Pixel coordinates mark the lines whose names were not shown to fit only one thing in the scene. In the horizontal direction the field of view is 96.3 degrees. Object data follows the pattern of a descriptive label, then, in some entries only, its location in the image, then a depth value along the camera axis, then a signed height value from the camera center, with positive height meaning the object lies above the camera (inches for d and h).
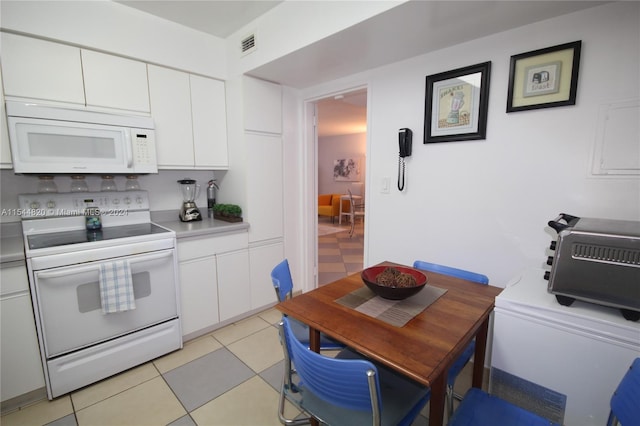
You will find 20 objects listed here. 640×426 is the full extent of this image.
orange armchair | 285.3 -29.9
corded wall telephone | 82.4 +10.4
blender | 101.3 -8.4
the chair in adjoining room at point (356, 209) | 240.4 -30.8
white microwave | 67.2 +9.9
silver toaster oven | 41.4 -13.6
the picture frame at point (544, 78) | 59.0 +21.3
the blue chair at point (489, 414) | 40.1 -34.1
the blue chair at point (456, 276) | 52.2 -23.1
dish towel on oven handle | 69.5 -26.6
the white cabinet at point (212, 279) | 88.1 -33.2
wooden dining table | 36.7 -22.7
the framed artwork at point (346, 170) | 312.3 +8.6
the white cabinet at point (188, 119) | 89.7 +19.7
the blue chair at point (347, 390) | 34.4 -29.4
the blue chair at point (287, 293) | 60.9 -26.3
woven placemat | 46.5 -22.4
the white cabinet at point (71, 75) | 67.7 +26.9
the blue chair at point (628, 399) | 32.6 -26.3
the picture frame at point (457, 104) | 70.7 +18.8
